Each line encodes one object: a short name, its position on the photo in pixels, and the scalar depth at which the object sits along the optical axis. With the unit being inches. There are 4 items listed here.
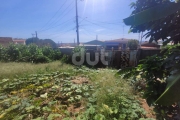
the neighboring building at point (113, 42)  961.8
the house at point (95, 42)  1347.4
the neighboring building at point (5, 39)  1015.6
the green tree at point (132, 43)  650.4
